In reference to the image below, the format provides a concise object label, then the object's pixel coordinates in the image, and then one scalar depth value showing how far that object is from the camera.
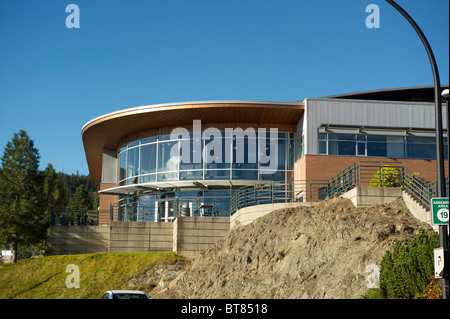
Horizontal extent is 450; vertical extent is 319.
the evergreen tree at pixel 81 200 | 82.47
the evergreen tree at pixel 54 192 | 52.53
